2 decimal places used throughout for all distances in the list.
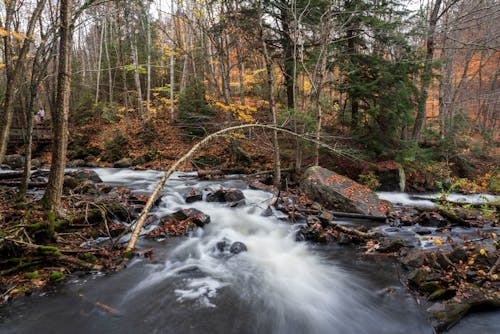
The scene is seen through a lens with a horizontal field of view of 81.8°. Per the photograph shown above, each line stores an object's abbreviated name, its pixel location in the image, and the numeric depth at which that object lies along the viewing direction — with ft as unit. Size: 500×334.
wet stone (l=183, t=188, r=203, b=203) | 31.82
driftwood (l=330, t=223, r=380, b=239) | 22.61
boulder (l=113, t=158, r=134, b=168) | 54.75
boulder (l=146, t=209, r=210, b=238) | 22.93
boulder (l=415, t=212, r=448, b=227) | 25.32
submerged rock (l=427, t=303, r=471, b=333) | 12.96
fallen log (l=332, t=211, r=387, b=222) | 26.84
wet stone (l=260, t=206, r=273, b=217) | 28.40
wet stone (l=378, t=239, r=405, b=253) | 20.51
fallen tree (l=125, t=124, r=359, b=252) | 17.30
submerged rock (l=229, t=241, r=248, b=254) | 21.89
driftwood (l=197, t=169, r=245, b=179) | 43.30
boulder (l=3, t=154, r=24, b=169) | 49.03
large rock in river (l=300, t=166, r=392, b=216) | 28.89
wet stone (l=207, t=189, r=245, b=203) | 31.81
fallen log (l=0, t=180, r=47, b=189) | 29.91
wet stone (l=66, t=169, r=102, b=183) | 37.04
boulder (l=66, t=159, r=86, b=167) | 55.74
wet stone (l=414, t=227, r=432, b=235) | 23.61
